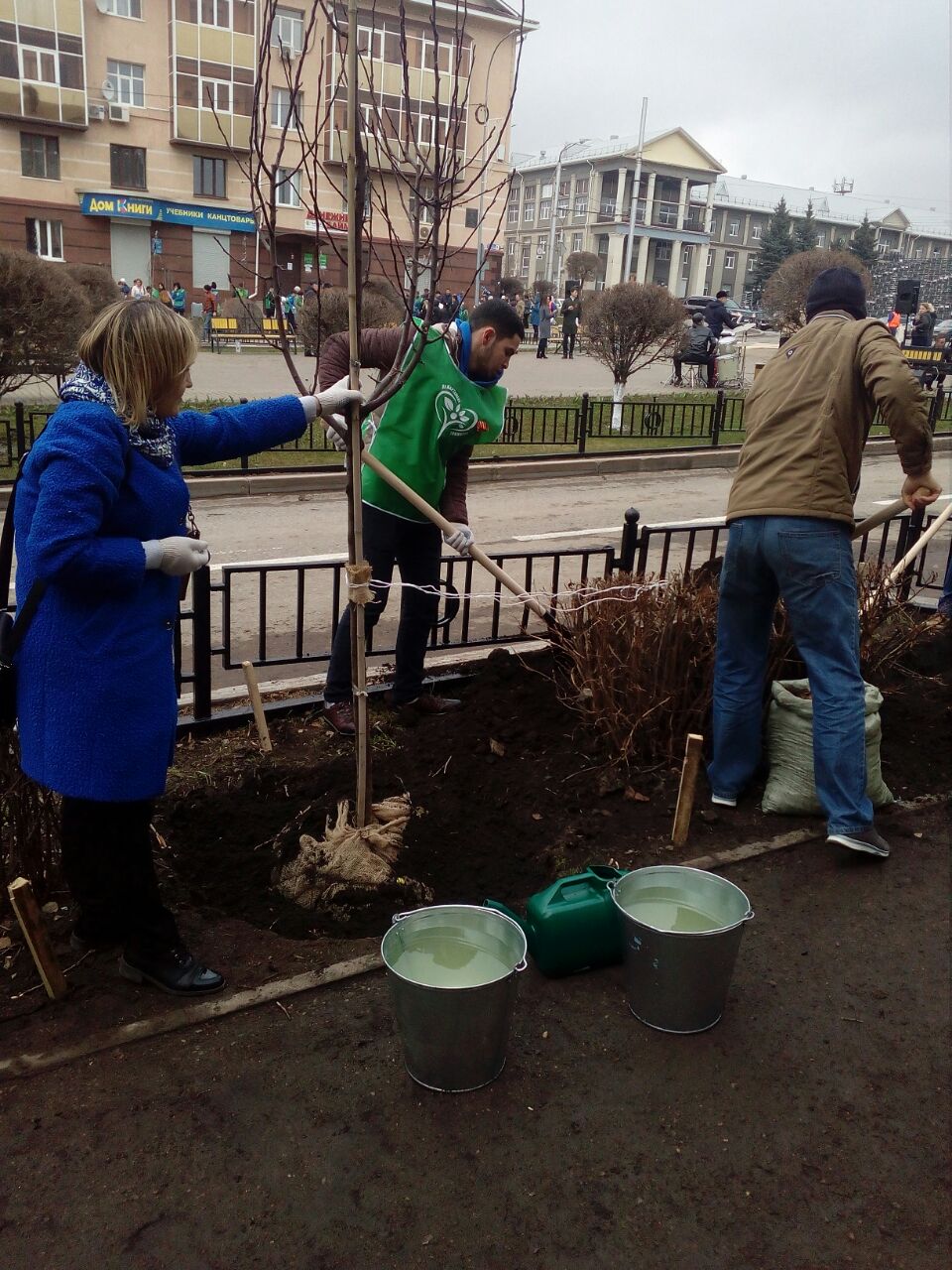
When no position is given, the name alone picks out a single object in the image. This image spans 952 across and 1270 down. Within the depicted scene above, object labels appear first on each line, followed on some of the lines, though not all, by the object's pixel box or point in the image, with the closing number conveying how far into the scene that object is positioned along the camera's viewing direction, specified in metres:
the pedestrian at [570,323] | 31.48
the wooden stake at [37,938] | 2.59
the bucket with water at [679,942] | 2.63
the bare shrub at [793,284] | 24.06
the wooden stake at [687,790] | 3.51
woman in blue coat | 2.27
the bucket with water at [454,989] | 2.37
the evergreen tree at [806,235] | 72.88
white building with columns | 82.00
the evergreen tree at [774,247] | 73.62
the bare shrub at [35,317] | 10.24
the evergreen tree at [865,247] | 69.00
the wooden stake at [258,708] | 4.23
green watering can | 2.87
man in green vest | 4.16
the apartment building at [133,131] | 37.41
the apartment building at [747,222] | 99.69
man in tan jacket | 3.59
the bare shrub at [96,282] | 18.02
